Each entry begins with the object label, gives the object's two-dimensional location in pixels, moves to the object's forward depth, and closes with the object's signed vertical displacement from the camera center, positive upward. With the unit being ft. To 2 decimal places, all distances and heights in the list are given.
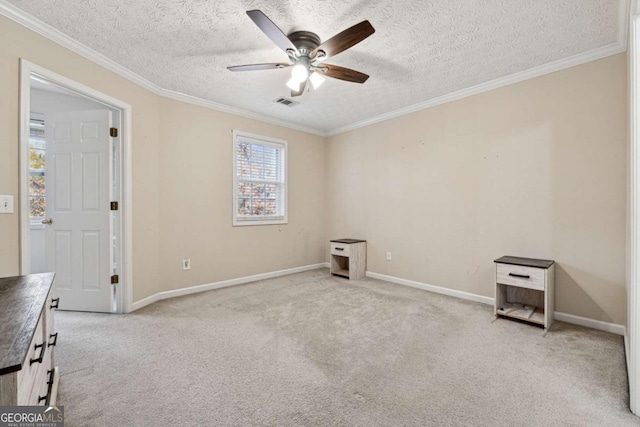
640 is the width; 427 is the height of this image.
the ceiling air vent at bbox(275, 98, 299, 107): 12.35 +4.85
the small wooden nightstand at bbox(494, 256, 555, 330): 8.52 -2.60
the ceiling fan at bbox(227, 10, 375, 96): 6.22 +3.95
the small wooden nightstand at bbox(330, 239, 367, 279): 14.56 -2.40
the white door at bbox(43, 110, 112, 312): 10.03 -0.11
